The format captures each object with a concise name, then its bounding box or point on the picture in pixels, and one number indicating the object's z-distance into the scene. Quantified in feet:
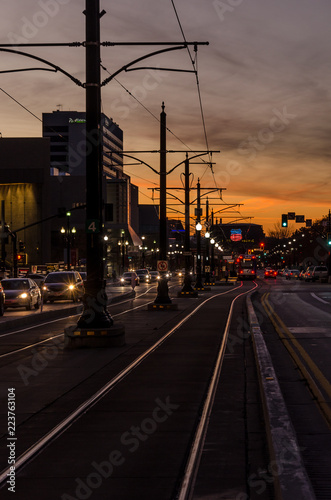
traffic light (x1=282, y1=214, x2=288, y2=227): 226.17
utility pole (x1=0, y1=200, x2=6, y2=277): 166.61
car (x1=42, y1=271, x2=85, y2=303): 146.10
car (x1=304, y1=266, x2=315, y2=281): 313.03
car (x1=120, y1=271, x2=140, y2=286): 273.44
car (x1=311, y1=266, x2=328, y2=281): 306.76
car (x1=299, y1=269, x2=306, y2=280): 342.03
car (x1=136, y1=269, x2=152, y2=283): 311.68
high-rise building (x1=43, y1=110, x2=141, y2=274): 471.21
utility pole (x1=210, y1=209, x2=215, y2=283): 285.80
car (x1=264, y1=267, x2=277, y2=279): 398.01
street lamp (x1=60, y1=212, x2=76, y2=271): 209.87
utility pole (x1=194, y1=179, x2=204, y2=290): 179.50
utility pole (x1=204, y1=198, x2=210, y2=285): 238.35
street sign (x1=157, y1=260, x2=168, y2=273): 114.32
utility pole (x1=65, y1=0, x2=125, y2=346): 57.93
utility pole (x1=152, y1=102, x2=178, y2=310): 113.39
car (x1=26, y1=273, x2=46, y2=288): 202.80
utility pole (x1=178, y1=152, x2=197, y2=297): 147.61
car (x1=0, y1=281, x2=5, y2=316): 105.19
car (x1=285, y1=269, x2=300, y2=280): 382.83
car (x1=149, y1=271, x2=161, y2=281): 341.78
